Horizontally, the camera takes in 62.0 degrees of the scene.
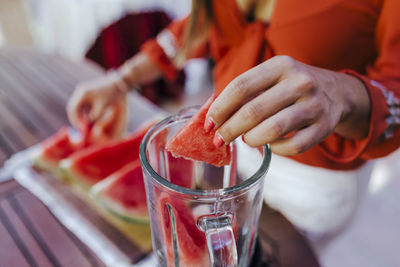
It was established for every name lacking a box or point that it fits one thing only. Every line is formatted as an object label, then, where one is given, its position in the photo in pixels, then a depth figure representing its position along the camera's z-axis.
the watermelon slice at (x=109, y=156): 0.76
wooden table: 0.56
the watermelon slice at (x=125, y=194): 0.64
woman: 0.39
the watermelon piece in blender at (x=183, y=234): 0.41
